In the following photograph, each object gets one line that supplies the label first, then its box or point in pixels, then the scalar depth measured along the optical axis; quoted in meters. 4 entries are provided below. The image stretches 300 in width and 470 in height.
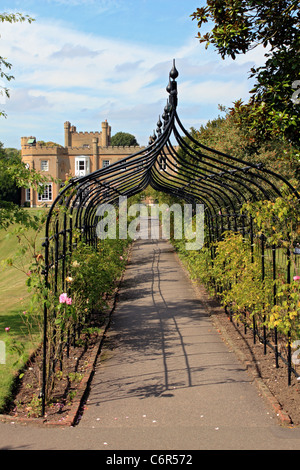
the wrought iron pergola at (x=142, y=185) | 5.05
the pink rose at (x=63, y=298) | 5.09
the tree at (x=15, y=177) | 5.95
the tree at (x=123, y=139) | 71.74
